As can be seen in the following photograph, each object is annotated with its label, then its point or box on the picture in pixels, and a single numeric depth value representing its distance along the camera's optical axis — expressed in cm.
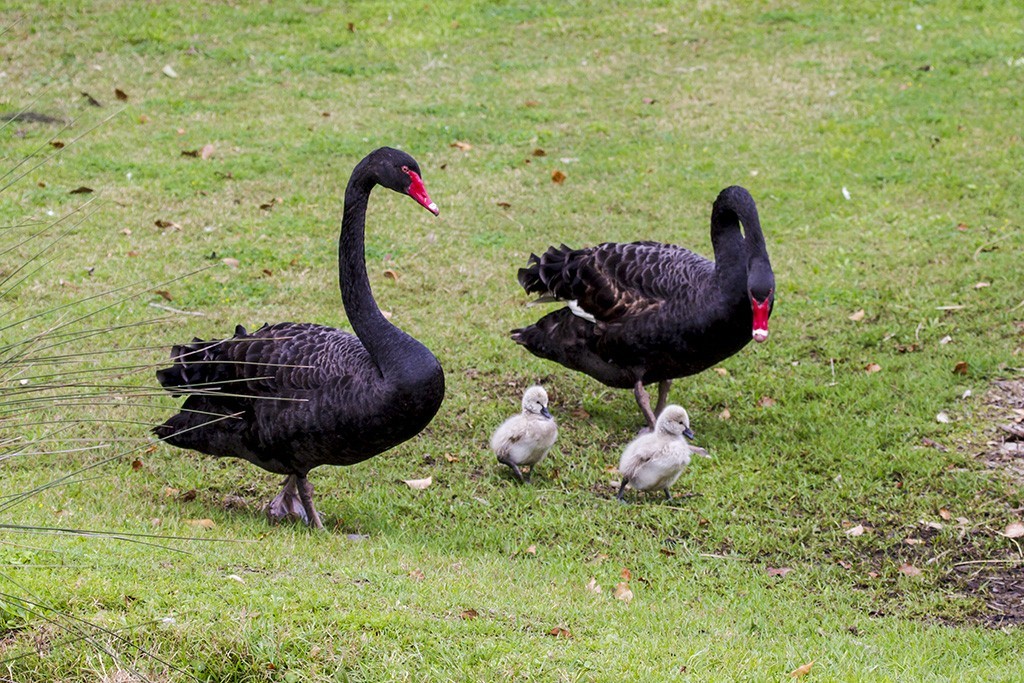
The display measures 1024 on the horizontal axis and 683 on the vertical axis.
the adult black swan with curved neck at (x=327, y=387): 969
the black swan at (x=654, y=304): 1195
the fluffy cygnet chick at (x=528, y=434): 1136
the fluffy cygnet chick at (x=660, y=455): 1109
